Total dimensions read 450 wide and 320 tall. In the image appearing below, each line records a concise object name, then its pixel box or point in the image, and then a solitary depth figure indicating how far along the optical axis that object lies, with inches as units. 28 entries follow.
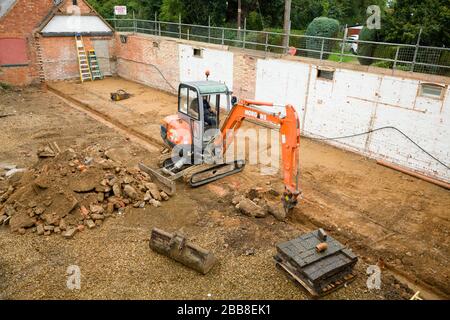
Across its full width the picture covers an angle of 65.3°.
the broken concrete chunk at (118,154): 439.5
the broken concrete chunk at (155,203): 332.2
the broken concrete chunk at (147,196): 334.0
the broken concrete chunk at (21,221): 291.6
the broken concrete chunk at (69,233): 284.0
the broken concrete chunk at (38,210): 297.9
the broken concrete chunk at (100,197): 319.9
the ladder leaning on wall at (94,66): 885.2
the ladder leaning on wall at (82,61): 858.8
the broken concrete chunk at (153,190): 340.5
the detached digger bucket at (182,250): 246.2
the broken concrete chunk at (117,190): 328.8
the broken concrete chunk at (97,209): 309.4
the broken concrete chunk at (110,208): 315.9
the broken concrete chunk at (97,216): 304.2
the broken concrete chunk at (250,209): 318.7
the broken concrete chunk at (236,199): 338.6
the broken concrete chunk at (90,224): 296.5
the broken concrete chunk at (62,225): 291.7
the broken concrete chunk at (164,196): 345.4
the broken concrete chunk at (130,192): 330.3
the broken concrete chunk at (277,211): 316.5
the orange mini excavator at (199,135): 352.5
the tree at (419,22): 569.0
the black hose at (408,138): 398.1
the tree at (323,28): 757.9
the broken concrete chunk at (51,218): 294.2
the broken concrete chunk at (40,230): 287.1
